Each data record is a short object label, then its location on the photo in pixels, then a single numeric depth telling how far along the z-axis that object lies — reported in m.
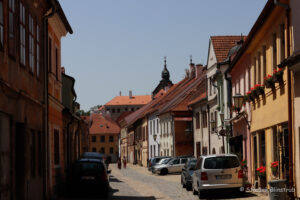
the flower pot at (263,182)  22.30
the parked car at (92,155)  34.61
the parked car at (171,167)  46.84
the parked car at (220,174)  21.38
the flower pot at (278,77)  17.73
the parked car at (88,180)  22.58
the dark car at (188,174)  27.22
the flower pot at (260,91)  21.58
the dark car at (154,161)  51.33
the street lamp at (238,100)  25.81
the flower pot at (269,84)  19.08
